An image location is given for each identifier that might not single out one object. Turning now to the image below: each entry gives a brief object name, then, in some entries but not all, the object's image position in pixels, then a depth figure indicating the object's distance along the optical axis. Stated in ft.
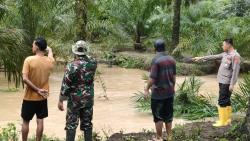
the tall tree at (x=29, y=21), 56.55
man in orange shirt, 23.77
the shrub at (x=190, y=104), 35.75
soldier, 22.36
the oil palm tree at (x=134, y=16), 73.36
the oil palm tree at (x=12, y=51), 22.18
